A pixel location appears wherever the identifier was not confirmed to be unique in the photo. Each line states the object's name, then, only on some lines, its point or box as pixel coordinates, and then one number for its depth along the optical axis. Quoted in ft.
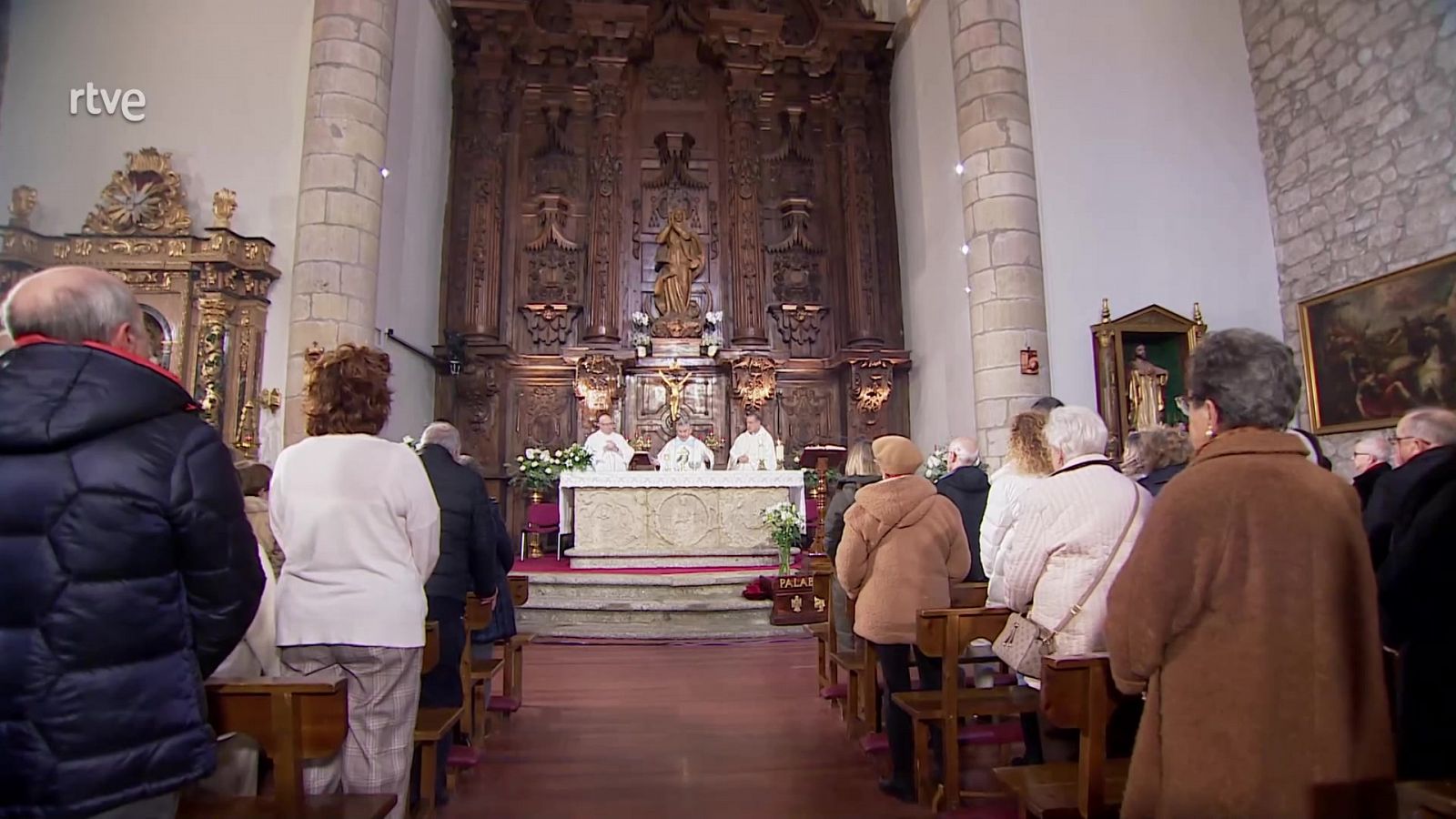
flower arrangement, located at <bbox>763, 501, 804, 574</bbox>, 24.61
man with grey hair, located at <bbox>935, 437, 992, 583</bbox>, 14.52
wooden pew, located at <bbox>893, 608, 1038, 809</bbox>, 9.91
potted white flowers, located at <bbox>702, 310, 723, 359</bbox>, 37.86
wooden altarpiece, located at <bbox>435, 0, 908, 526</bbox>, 37.52
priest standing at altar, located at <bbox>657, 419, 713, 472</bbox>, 31.14
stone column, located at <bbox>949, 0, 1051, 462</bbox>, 27.61
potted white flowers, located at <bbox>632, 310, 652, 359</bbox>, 37.63
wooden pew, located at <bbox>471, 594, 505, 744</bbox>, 11.89
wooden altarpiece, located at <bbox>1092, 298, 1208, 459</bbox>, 27.84
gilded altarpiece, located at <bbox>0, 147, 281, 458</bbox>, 25.53
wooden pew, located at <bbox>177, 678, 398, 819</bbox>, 6.14
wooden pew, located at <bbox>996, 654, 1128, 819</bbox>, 6.82
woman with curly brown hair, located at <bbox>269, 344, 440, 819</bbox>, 7.53
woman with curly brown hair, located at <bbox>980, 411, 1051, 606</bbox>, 11.63
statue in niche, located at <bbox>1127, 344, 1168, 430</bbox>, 27.78
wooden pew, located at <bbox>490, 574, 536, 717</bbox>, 14.76
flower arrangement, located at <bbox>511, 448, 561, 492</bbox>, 29.17
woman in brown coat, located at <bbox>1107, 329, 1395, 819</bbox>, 5.33
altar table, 27.07
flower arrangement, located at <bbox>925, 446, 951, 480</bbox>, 26.37
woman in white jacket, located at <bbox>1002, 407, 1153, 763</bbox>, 8.18
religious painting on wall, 24.89
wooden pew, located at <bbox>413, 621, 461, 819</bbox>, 9.62
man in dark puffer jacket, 4.84
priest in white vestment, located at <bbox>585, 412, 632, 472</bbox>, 30.30
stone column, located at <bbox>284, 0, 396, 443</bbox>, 26.35
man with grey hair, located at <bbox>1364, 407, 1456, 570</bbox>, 10.00
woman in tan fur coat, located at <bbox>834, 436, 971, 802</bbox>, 11.46
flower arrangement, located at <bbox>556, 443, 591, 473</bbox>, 28.45
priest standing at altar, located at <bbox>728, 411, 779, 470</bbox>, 32.22
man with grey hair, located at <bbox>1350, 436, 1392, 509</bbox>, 13.42
